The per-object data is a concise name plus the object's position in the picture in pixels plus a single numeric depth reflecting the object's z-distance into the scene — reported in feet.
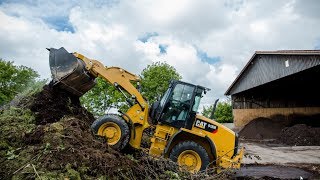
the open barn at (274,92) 46.31
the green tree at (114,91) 85.16
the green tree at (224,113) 110.89
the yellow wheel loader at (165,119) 16.89
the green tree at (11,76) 80.73
